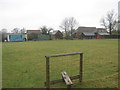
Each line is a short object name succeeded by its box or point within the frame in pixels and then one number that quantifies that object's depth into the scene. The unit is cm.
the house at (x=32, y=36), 3645
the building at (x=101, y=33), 4384
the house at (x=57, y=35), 4094
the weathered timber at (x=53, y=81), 246
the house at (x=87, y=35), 4464
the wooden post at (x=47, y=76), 243
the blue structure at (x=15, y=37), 3143
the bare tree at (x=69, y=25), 4273
